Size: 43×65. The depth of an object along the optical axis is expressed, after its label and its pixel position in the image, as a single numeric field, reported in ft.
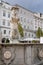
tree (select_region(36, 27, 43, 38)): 73.69
